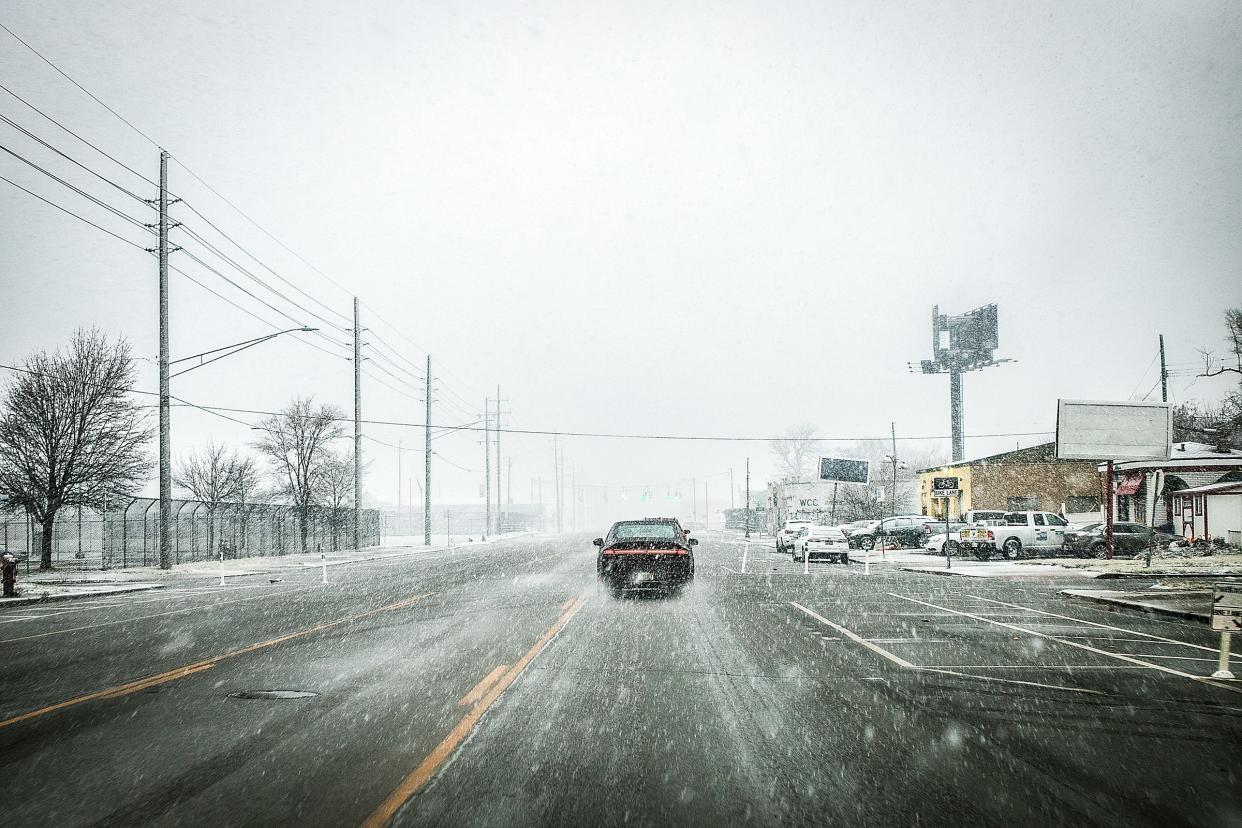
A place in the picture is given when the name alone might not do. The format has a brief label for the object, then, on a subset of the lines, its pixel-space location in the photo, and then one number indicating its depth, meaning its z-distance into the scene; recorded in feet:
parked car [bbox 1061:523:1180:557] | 110.73
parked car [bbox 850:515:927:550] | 154.20
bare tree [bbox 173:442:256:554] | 197.26
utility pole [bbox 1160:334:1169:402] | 160.76
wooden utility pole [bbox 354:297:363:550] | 150.41
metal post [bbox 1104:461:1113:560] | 94.53
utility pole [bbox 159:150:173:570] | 93.71
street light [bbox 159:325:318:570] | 92.73
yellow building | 170.19
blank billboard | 103.60
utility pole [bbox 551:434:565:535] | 356.09
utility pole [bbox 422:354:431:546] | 180.82
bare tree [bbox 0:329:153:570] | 102.32
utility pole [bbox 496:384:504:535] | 252.01
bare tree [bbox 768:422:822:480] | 363.15
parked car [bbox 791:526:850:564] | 113.91
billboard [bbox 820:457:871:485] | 194.08
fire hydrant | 68.54
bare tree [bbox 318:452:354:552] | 176.65
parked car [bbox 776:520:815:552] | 146.20
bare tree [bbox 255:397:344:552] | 170.30
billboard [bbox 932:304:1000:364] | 260.21
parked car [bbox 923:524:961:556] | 122.62
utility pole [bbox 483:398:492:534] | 242.58
